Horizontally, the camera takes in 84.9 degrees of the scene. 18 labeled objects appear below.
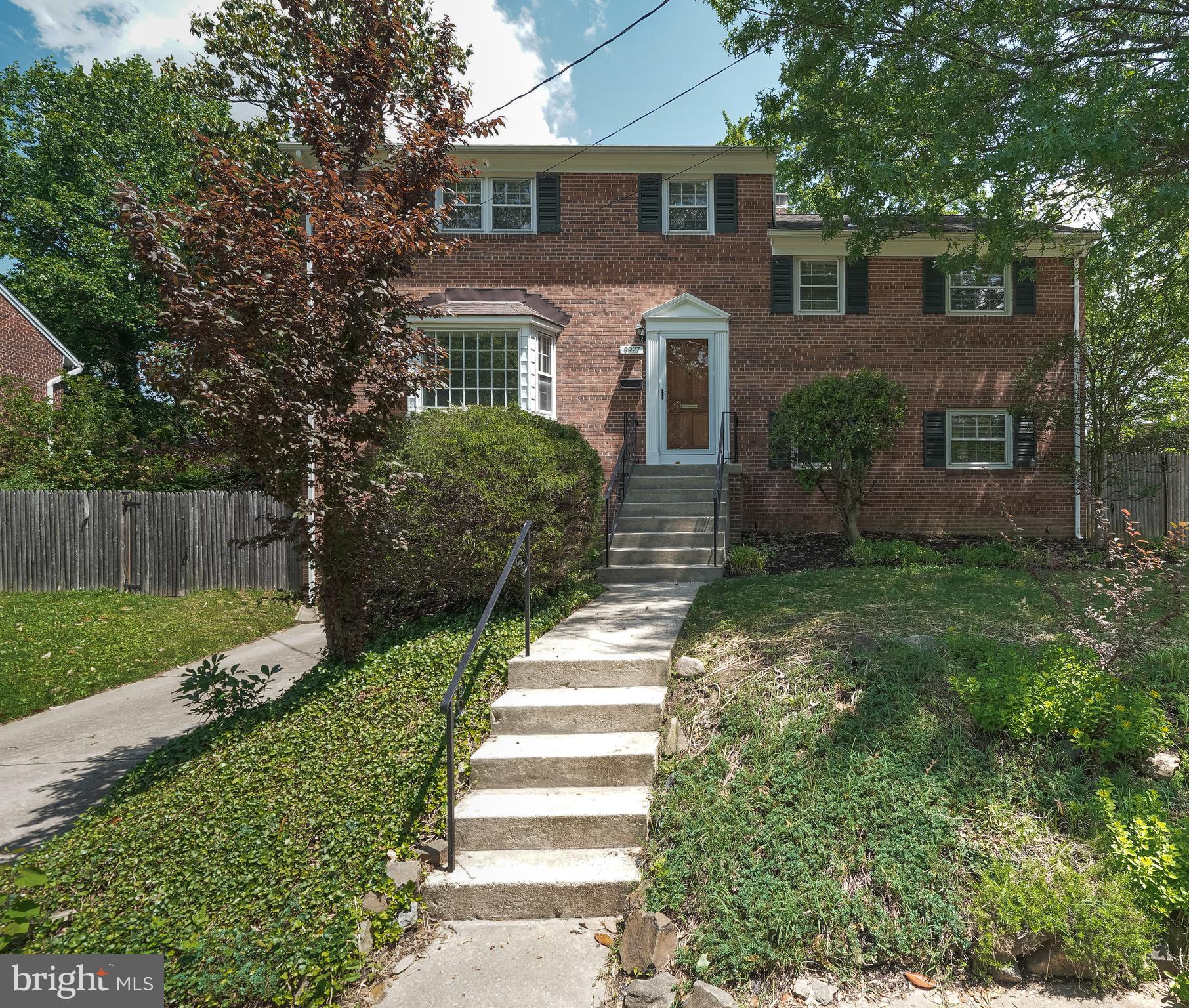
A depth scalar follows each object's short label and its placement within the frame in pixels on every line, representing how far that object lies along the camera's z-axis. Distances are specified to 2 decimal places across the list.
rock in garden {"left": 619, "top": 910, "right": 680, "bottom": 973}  2.87
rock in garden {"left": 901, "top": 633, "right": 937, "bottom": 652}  4.61
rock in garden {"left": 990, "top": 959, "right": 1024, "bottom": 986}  2.80
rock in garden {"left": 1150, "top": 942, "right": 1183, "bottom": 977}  2.81
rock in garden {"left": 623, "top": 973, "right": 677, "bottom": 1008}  2.68
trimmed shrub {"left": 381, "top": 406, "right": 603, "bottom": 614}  5.52
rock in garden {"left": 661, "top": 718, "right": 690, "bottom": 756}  4.04
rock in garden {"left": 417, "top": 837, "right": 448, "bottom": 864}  3.46
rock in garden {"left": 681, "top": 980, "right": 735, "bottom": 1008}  2.65
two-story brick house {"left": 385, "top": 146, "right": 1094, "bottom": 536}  12.30
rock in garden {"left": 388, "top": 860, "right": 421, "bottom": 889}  3.30
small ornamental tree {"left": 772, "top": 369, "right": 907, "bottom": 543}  9.81
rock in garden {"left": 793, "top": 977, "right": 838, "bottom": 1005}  2.74
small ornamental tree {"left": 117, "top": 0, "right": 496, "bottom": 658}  4.07
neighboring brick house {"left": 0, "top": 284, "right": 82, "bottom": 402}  17.73
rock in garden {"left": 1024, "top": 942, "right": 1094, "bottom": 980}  2.79
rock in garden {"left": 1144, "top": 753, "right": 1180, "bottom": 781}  3.58
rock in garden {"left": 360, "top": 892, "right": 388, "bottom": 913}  3.15
